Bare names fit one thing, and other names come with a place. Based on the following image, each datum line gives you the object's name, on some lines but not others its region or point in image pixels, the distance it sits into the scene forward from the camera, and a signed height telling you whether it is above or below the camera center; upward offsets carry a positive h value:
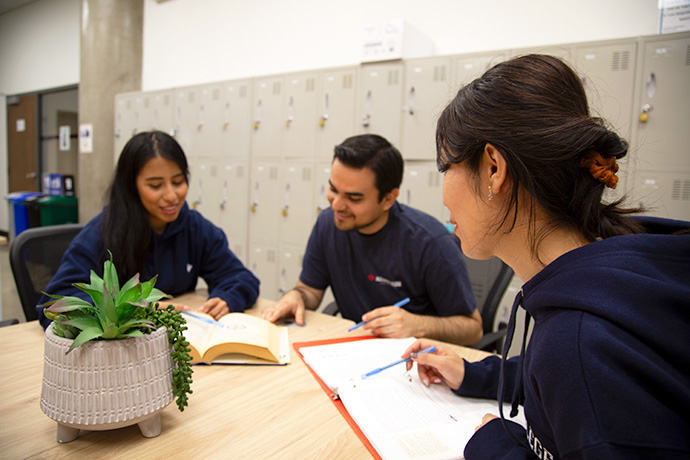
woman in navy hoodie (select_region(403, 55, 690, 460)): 0.43 -0.09
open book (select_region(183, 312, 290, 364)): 1.02 -0.39
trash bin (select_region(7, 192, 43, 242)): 4.66 -0.42
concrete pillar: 4.62 +1.11
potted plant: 0.64 -0.28
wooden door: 6.17 +0.41
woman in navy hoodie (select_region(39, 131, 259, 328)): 1.39 -0.21
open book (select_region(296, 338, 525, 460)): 0.72 -0.43
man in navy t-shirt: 1.49 -0.24
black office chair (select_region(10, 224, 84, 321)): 1.43 -0.29
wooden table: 0.68 -0.43
